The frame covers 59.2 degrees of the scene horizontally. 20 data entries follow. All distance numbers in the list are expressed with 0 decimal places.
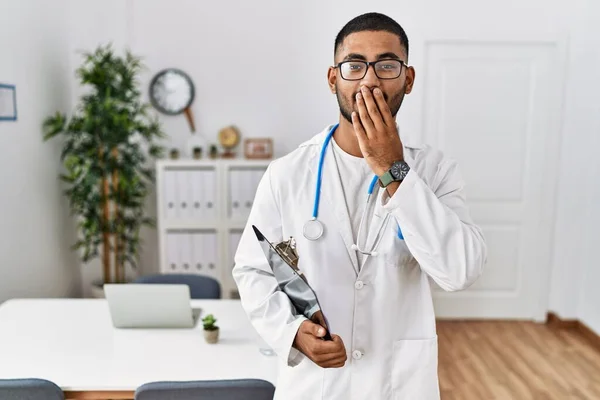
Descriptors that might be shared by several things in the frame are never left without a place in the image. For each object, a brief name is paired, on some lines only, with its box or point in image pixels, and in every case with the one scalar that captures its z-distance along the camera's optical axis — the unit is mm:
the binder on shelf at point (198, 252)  3867
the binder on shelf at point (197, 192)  3811
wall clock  4062
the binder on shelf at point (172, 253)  3857
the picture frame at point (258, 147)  4012
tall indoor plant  3525
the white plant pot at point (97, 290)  3913
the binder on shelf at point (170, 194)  3803
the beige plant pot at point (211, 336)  1982
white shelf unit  3824
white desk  1742
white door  3857
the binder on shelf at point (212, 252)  3867
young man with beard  1115
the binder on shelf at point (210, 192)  3816
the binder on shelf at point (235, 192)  3830
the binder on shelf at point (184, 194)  3807
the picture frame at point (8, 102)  3016
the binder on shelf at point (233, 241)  3895
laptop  2016
